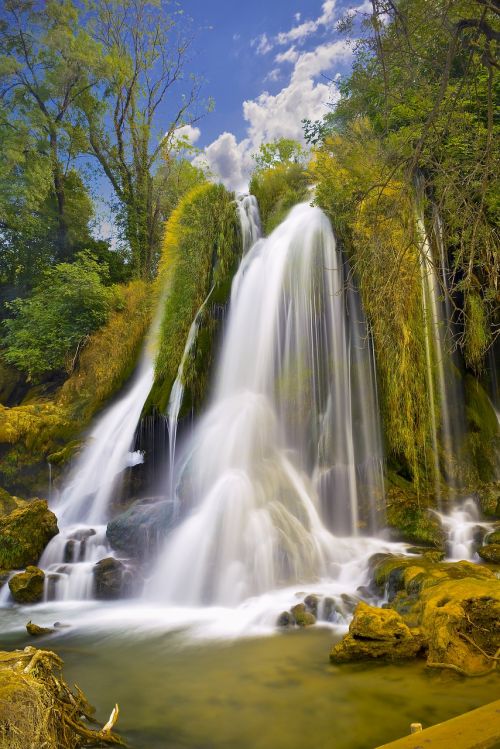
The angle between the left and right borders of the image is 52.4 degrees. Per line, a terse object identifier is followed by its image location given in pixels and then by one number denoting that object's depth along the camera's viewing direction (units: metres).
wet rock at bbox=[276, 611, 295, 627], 5.32
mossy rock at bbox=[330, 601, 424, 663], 4.15
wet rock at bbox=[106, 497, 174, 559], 7.37
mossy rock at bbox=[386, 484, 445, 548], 7.56
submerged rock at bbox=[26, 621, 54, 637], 5.43
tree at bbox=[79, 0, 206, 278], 19.59
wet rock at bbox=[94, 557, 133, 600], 6.76
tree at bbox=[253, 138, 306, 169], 14.11
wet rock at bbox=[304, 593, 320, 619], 5.51
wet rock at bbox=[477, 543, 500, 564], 6.56
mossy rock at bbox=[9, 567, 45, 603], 6.57
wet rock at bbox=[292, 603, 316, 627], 5.30
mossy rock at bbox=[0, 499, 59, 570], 7.55
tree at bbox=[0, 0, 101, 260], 16.77
